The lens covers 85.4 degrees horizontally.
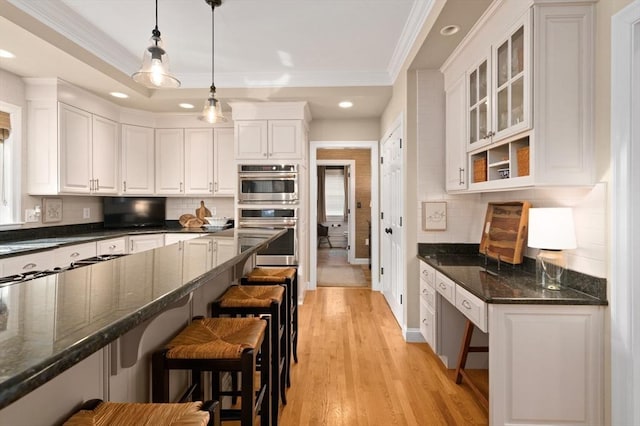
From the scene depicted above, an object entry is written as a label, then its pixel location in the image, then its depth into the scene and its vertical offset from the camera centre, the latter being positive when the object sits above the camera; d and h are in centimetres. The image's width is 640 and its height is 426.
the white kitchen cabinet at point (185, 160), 463 +68
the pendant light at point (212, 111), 270 +78
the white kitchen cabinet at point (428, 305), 272 -78
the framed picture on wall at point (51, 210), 362 +1
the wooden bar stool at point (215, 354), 121 -51
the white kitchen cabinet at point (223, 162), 461 +65
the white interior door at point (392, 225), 353 -16
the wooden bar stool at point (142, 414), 83 -50
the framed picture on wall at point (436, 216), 306 -4
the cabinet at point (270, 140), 408 +84
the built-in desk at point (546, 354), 168 -71
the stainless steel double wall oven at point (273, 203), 410 +10
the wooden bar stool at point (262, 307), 183 -51
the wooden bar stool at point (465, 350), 231 -100
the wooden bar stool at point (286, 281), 239 -48
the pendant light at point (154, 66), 195 +82
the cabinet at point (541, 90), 175 +65
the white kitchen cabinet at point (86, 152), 355 +66
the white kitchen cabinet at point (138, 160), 439 +66
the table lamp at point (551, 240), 178 -15
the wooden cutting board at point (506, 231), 228 -14
